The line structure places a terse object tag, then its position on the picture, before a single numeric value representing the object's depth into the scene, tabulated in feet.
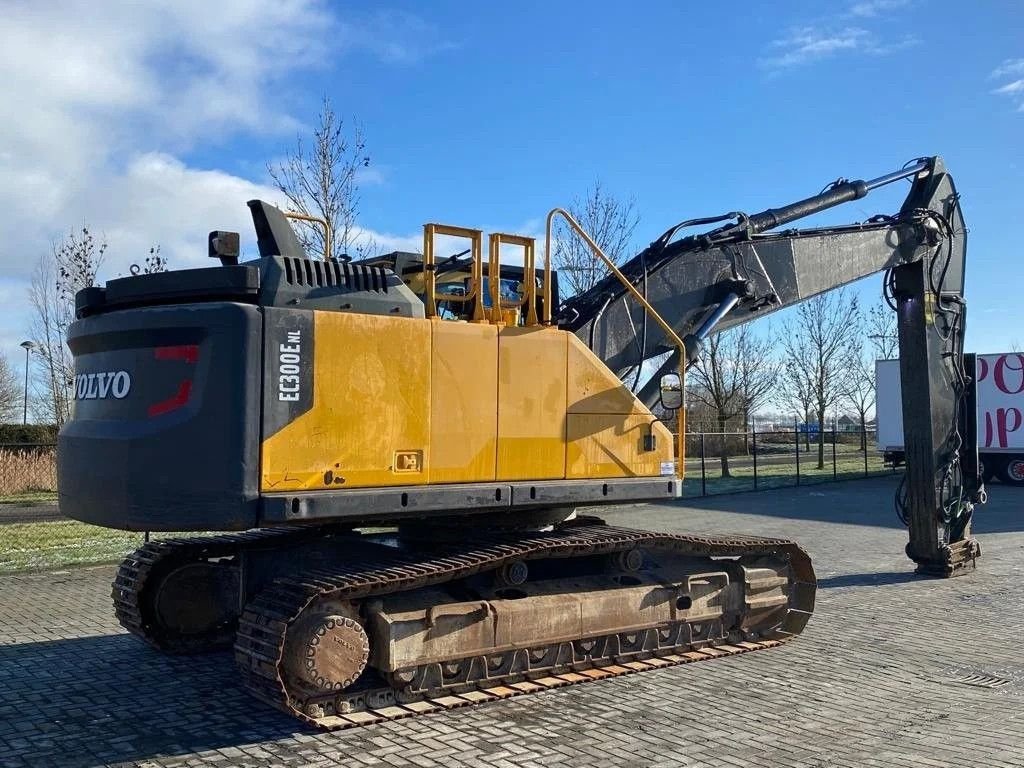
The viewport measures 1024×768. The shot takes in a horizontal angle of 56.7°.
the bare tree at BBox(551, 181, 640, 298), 60.84
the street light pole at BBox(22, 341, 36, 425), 89.20
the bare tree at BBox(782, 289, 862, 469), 130.93
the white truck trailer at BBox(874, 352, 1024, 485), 90.68
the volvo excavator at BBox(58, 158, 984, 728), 18.65
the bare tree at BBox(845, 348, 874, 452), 138.00
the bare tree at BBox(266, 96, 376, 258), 62.90
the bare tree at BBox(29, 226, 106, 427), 80.12
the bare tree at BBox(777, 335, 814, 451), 133.39
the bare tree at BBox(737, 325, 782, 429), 121.70
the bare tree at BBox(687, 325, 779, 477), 115.65
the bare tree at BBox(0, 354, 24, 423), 168.25
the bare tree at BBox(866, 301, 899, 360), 137.92
